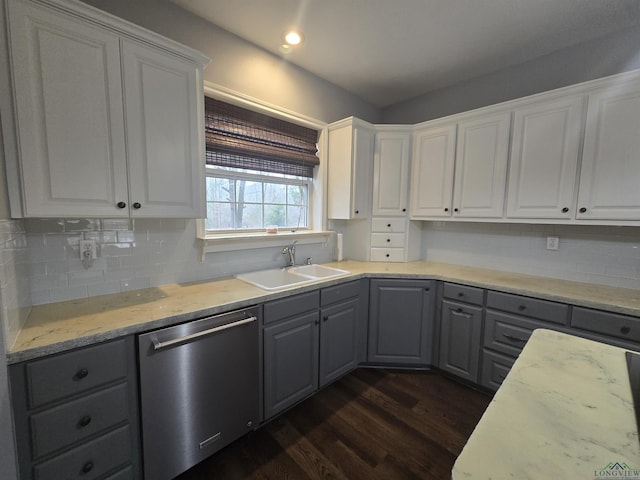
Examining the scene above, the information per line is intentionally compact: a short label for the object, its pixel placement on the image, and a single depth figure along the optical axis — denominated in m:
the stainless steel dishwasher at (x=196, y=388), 1.26
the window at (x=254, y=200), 2.10
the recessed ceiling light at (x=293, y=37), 1.94
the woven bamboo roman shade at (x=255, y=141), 1.95
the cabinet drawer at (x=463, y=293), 2.07
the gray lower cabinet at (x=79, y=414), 0.99
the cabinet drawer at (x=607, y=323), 1.53
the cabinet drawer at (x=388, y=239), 2.77
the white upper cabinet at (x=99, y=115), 1.12
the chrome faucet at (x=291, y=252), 2.38
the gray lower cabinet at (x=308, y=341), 1.72
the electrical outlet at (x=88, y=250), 1.49
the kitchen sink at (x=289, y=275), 2.11
